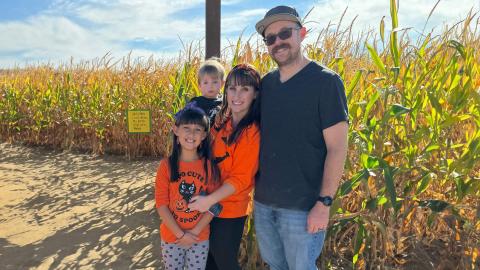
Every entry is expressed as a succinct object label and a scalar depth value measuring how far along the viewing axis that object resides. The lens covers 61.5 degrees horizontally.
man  1.66
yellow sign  5.11
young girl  2.07
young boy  2.28
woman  1.91
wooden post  4.20
